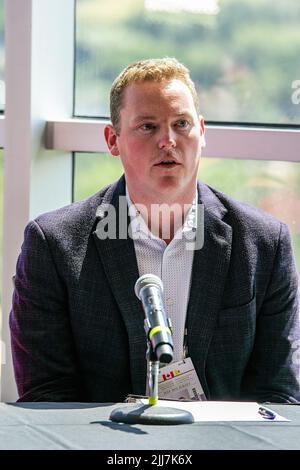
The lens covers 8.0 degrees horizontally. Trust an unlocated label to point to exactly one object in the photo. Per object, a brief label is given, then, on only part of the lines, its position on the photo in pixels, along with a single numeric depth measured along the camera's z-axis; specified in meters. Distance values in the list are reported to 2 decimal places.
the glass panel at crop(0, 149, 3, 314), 4.05
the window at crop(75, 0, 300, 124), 4.00
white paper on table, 3.15
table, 3.01
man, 3.48
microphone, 3.06
